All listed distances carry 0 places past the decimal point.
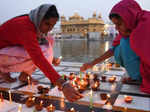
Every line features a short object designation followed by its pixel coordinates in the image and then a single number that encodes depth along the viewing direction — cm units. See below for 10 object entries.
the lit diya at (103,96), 135
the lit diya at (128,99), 130
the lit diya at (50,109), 116
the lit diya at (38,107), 118
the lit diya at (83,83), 168
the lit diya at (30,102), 124
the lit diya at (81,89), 155
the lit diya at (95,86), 159
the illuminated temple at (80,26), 3694
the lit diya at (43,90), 151
